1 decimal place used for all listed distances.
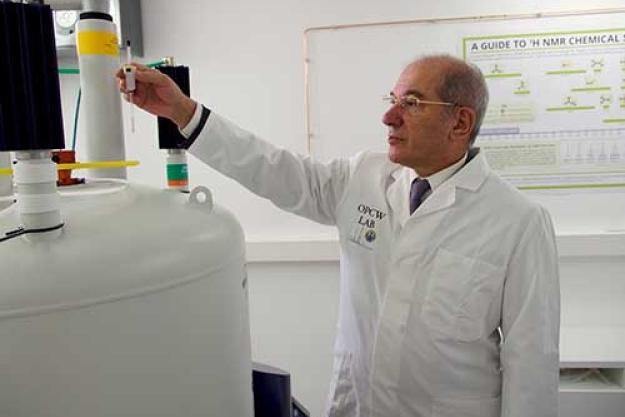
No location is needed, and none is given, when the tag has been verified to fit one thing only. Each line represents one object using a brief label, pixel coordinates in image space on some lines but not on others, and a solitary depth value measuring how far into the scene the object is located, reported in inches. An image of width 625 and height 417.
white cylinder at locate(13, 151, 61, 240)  22.3
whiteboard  74.9
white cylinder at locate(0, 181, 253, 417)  21.6
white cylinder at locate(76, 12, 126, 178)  31.6
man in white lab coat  43.2
